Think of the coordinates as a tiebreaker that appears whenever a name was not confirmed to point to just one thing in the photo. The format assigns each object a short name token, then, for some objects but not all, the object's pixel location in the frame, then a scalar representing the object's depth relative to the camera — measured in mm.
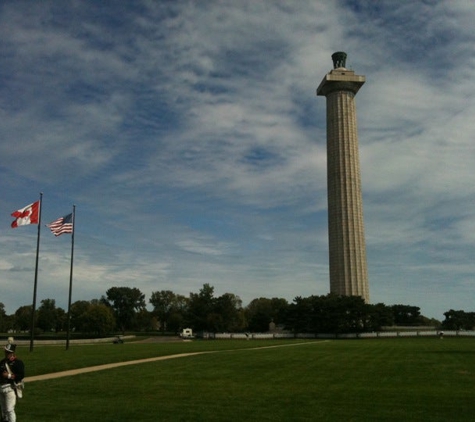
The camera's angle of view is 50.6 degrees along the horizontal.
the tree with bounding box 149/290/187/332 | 141500
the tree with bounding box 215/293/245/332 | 102312
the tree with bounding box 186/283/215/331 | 103938
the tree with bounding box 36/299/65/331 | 144750
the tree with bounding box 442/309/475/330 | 119750
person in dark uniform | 12133
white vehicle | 94369
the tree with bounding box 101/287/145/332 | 140750
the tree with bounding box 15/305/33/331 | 154300
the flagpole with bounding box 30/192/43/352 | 39812
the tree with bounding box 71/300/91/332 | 109162
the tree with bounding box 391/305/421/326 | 157250
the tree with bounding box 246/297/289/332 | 103175
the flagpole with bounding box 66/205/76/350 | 44953
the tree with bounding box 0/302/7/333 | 132425
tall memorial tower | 119750
